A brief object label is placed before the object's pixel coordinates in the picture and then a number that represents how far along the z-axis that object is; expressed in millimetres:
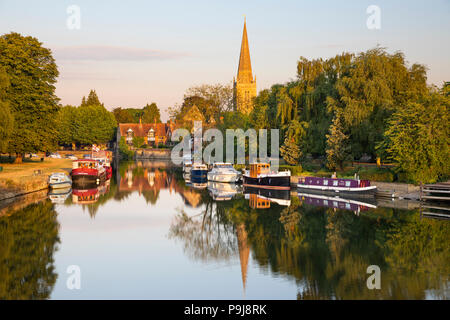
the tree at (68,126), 122338
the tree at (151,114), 165875
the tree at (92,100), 149962
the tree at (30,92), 56531
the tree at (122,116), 162875
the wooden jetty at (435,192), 36312
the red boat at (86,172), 53656
